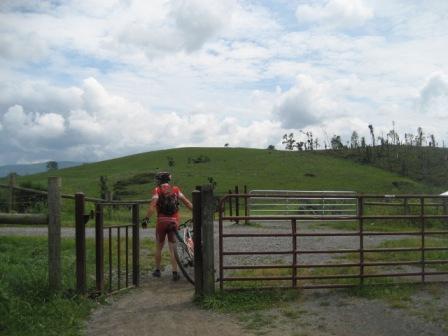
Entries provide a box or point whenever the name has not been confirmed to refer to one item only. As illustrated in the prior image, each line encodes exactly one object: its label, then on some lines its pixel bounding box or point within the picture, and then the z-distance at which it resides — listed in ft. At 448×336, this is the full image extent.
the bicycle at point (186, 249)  34.73
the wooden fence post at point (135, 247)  31.37
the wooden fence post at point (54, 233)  27.50
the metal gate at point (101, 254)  27.53
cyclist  32.60
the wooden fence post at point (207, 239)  28.04
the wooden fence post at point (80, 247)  27.45
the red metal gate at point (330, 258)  29.27
